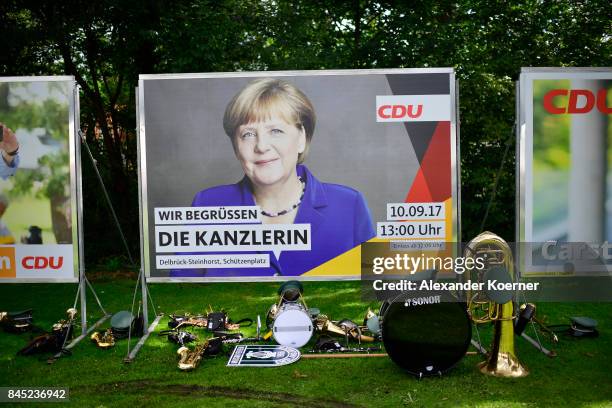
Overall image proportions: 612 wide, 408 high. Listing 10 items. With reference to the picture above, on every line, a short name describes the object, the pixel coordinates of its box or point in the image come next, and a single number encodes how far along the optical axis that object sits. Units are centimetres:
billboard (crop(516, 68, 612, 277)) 709
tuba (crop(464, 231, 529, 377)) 628
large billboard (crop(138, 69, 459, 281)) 737
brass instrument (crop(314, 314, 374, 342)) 746
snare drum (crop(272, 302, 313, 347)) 715
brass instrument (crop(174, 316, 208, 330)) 814
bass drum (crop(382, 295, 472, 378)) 603
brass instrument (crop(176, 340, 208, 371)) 662
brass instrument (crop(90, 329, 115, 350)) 746
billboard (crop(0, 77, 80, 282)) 738
